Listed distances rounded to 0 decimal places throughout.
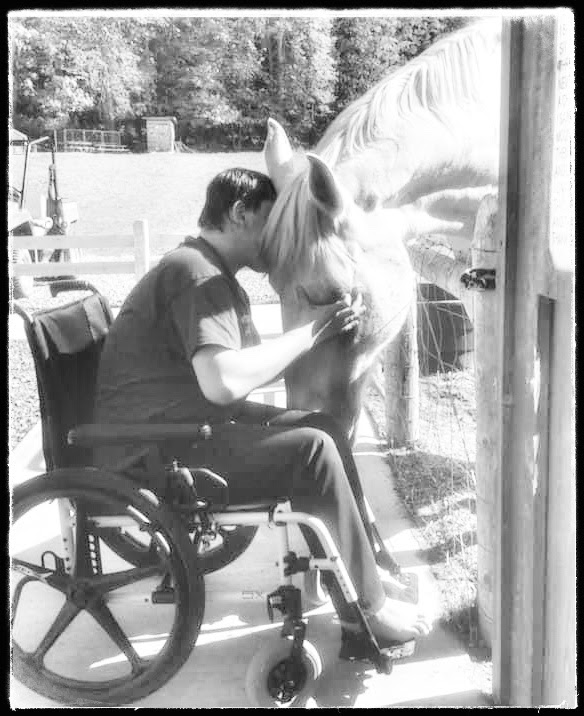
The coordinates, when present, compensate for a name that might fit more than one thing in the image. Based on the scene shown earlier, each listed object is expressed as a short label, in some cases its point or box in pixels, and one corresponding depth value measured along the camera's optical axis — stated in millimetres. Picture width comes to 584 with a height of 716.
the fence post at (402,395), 3314
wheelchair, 2018
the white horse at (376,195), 2090
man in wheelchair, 1993
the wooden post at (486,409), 2176
